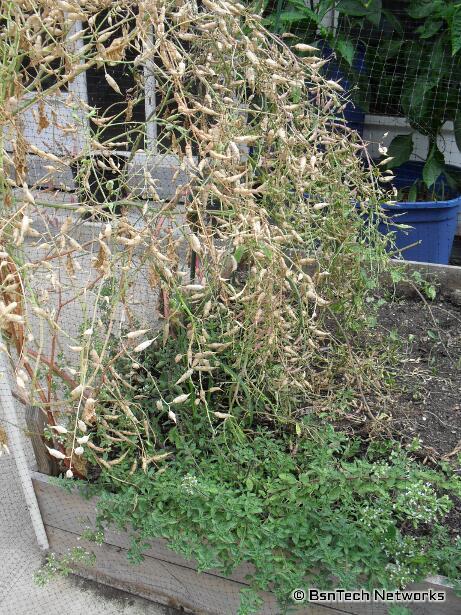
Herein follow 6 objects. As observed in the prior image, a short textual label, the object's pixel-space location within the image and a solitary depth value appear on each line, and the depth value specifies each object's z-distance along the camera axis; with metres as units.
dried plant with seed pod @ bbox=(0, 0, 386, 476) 1.73
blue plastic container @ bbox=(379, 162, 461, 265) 3.89
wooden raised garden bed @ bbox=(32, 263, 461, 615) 1.97
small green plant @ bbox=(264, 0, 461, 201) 3.97
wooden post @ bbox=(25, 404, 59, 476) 2.16
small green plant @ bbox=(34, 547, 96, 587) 2.14
